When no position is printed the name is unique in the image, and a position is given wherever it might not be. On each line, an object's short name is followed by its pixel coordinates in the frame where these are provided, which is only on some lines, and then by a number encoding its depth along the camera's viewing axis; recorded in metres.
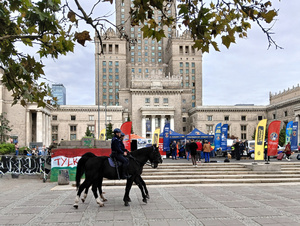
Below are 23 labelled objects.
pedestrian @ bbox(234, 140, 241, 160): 25.95
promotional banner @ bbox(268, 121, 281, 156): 19.75
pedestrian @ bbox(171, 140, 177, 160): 28.97
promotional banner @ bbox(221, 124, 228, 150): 31.27
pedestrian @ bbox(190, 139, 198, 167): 18.89
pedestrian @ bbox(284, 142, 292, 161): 24.79
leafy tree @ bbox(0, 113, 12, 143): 43.15
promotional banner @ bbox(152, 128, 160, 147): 30.43
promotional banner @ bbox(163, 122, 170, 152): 31.81
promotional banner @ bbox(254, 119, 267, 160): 18.77
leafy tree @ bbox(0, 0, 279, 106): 4.71
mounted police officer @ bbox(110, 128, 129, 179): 9.50
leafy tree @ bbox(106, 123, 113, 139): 63.55
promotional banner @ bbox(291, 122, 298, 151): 27.93
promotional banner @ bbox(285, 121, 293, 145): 30.11
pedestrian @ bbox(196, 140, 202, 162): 20.71
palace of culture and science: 80.19
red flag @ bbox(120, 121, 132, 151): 21.41
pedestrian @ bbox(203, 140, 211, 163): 21.20
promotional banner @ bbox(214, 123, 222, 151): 31.58
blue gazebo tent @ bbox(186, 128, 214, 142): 35.84
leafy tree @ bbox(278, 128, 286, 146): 57.47
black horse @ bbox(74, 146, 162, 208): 9.34
